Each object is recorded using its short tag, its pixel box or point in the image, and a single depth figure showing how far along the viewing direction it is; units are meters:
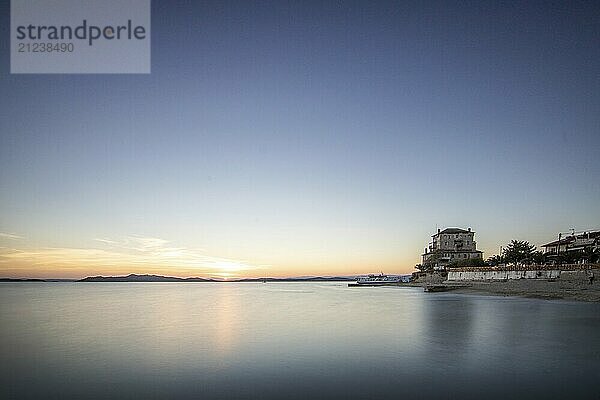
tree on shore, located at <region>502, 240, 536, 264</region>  74.34
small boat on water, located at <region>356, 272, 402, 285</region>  151.02
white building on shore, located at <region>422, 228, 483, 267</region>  106.25
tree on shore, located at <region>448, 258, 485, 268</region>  84.81
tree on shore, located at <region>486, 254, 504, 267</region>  80.44
